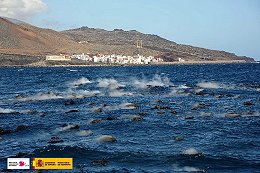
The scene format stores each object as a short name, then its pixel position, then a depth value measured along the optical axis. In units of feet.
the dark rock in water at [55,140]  106.16
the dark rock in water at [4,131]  120.75
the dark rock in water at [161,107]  172.35
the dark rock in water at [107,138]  106.75
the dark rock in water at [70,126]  125.80
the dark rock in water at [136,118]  140.15
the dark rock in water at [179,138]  107.76
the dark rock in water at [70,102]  193.18
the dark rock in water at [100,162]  85.57
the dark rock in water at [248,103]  181.34
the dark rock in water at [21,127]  126.33
